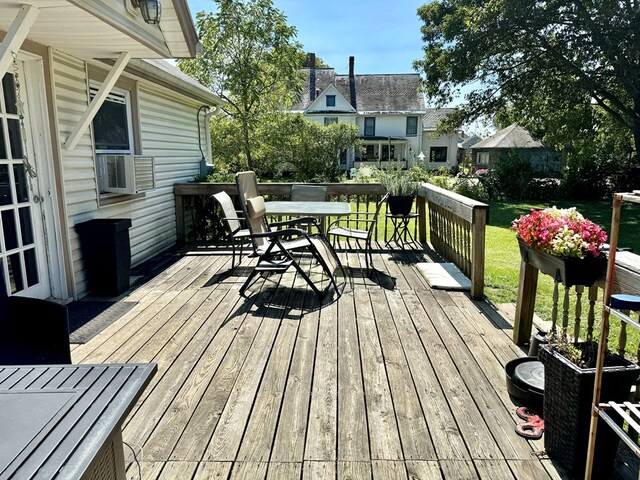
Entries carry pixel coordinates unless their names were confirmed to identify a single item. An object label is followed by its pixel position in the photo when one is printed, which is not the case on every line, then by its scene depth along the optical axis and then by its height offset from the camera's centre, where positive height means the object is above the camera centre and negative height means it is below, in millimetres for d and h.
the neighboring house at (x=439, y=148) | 31172 +981
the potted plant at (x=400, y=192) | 6203 -404
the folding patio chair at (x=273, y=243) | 4207 -781
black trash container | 4320 -827
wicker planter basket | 1765 -970
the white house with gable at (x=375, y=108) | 28281 +3419
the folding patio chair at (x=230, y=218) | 4812 -572
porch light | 3491 +1176
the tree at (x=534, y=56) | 11414 +2921
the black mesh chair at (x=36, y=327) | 2119 -745
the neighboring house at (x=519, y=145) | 21156 +946
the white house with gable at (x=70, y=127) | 3299 +349
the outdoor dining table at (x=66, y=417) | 943 -598
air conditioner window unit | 5000 -98
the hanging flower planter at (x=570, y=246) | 2127 -392
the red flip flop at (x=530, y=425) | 2117 -1233
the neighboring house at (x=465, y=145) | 35300 +1607
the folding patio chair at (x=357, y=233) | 5035 -790
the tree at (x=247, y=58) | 11492 +2726
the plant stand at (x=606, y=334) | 1455 -570
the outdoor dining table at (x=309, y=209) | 5219 -536
